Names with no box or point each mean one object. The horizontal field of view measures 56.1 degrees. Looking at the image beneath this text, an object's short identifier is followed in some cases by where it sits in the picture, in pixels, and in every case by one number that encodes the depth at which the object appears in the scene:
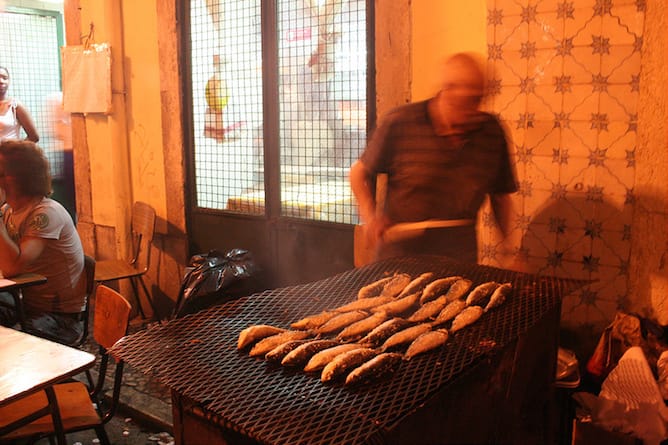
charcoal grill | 1.93
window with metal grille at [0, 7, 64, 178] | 9.87
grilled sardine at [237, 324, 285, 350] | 2.49
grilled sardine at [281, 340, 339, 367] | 2.33
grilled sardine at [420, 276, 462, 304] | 3.10
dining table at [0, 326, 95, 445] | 2.61
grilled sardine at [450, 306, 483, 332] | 2.74
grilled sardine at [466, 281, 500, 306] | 3.04
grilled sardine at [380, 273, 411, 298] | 3.17
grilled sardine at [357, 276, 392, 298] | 3.13
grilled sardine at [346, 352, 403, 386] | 2.18
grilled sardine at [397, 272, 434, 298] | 3.17
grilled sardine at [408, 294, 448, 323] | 2.88
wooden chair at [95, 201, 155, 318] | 6.28
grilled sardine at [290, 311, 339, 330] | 2.70
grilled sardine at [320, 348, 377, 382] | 2.22
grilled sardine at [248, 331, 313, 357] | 2.43
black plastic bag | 5.29
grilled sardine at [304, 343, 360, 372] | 2.29
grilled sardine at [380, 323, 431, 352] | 2.53
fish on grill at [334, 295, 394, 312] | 2.91
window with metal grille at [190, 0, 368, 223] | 5.22
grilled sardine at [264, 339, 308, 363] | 2.37
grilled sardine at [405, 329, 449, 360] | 2.46
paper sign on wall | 6.84
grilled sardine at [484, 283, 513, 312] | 2.98
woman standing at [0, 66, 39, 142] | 7.74
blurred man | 3.75
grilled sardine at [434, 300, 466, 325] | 2.83
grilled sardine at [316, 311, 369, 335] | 2.68
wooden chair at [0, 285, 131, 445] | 3.27
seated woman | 4.19
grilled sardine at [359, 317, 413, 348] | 2.57
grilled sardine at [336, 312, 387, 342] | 2.63
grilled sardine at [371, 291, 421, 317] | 2.91
